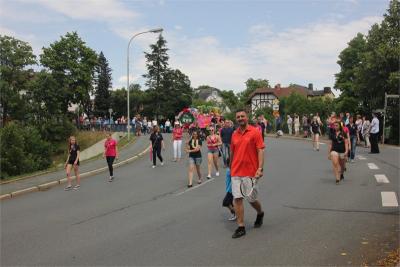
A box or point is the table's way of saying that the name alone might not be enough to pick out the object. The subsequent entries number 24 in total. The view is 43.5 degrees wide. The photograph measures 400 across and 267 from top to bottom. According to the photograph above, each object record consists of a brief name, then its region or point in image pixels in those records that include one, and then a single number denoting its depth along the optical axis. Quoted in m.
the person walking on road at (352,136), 18.47
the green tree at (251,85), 140.12
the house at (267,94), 118.75
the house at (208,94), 157.65
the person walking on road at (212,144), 15.54
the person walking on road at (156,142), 20.62
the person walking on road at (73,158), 15.58
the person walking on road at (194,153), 14.16
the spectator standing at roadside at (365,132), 25.33
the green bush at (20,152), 29.59
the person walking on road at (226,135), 17.12
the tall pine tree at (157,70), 82.56
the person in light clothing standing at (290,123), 39.78
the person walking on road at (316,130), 23.80
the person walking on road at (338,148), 13.05
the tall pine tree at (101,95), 94.69
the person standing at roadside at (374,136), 21.53
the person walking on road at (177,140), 22.11
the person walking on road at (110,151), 17.20
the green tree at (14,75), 57.41
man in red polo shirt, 7.57
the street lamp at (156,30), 31.30
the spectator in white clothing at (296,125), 38.00
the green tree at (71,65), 63.34
